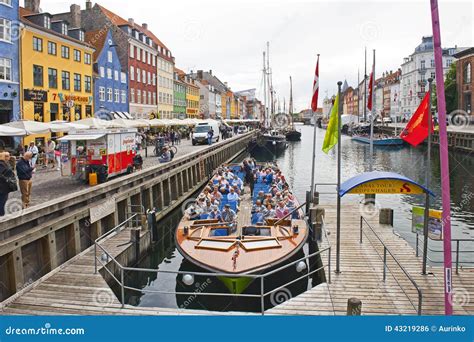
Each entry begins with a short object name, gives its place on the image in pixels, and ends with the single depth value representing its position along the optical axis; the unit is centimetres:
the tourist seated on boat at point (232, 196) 1962
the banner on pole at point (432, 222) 1151
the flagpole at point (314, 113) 1642
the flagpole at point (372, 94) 2248
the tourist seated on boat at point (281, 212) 1684
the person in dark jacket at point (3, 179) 1180
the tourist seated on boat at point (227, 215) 1658
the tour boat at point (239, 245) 1212
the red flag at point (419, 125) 1151
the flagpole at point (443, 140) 668
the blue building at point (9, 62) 2974
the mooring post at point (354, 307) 836
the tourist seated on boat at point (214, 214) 1677
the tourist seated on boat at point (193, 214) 1733
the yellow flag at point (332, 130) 1263
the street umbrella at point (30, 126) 2036
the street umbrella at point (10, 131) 1883
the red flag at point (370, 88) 2340
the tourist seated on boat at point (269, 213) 1676
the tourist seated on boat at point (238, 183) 2423
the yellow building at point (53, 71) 3284
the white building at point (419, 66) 10288
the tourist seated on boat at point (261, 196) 1975
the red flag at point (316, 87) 1641
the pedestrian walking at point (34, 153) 2177
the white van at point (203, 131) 4434
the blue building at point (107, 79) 4619
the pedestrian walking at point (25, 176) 1373
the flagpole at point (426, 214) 1125
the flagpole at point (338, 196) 1154
